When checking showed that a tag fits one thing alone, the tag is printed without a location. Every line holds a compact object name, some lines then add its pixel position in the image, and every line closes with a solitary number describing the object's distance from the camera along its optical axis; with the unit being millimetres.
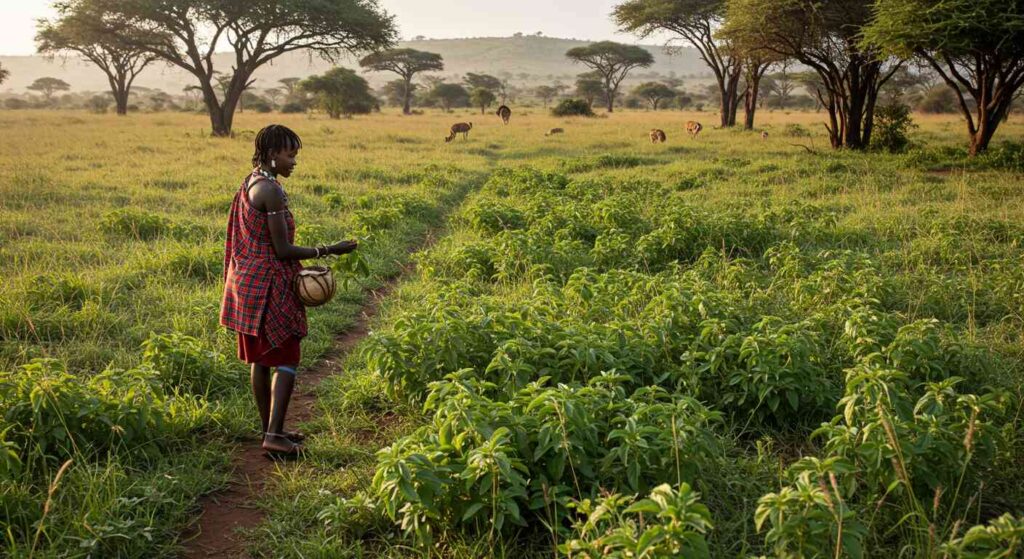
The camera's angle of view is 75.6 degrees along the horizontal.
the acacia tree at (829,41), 17203
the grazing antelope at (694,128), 24547
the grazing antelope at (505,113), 33062
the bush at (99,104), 47356
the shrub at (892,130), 18562
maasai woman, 3678
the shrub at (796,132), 23984
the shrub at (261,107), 55488
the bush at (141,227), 8727
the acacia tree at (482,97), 49250
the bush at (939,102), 43844
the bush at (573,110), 38406
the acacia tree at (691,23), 28109
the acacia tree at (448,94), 57678
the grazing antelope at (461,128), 24438
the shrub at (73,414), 3426
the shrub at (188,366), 4566
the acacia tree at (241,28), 24781
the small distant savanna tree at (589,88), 60038
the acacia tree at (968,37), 12344
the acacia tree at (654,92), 60344
